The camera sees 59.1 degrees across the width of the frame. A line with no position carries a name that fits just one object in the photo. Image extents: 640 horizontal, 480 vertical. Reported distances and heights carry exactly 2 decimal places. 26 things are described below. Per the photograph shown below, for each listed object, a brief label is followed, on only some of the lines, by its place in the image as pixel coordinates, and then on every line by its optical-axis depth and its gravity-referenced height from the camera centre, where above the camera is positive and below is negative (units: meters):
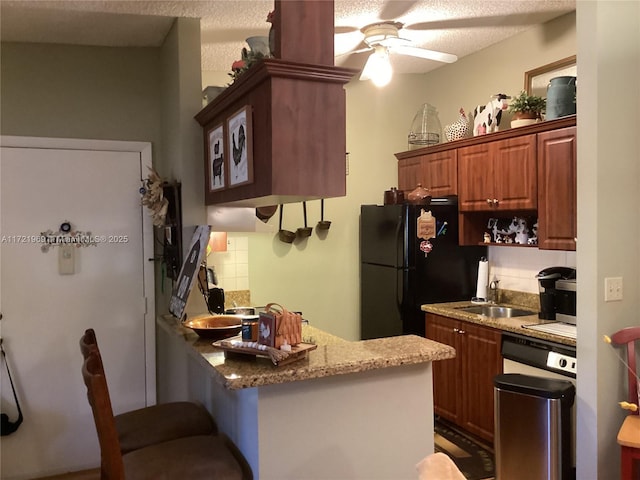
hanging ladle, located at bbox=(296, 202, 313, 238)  4.41 -0.03
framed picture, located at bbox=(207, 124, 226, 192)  2.62 +0.33
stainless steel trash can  2.72 -1.01
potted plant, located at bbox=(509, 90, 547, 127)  3.54 +0.72
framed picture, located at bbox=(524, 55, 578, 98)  3.53 +0.97
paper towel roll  4.16 -0.42
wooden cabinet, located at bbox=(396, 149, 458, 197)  4.13 +0.41
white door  3.34 -0.38
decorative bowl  2.42 -0.43
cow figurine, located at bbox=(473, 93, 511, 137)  3.84 +0.76
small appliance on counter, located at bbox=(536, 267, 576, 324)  3.33 -0.42
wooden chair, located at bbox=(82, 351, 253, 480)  1.97 -0.86
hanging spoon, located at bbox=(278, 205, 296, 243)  4.36 -0.06
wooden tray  1.96 -0.44
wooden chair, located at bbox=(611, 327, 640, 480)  2.27 -0.86
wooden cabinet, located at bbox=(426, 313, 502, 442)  3.53 -0.99
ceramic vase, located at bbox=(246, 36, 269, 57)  2.29 +0.76
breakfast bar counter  1.96 -0.67
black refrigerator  4.05 -0.29
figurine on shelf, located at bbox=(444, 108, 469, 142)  4.16 +0.71
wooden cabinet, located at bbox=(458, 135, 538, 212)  3.48 +0.32
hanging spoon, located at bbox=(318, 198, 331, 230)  4.48 +0.03
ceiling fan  3.30 +1.03
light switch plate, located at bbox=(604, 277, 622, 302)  2.53 -0.30
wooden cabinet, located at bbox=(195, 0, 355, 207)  1.98 +0.43
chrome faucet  4.16 -0.51
